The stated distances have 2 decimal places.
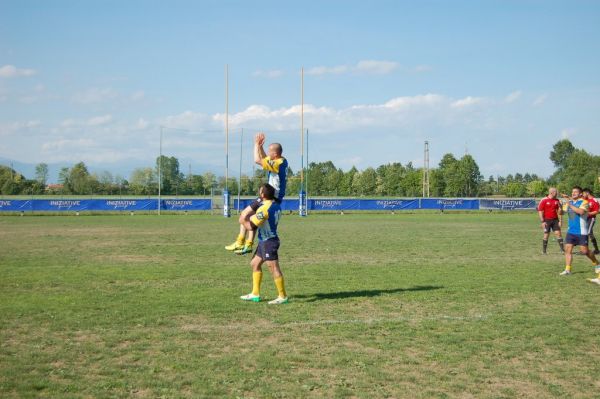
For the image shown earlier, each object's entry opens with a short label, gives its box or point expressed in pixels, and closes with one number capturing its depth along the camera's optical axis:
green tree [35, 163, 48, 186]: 110.39
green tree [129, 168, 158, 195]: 93.19
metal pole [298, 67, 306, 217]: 51.52
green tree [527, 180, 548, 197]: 107.44
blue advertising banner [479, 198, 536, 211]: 62.00
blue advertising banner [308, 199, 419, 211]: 59.78
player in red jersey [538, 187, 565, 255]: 20.86
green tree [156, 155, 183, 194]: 89.82
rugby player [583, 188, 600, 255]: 17.02
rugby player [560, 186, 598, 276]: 14.68
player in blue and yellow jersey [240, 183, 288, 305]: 10.77
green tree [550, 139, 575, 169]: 143.62
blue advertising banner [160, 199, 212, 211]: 57.31
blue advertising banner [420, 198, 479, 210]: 62.34
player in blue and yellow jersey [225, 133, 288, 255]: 10.99
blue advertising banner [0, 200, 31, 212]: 52.06
